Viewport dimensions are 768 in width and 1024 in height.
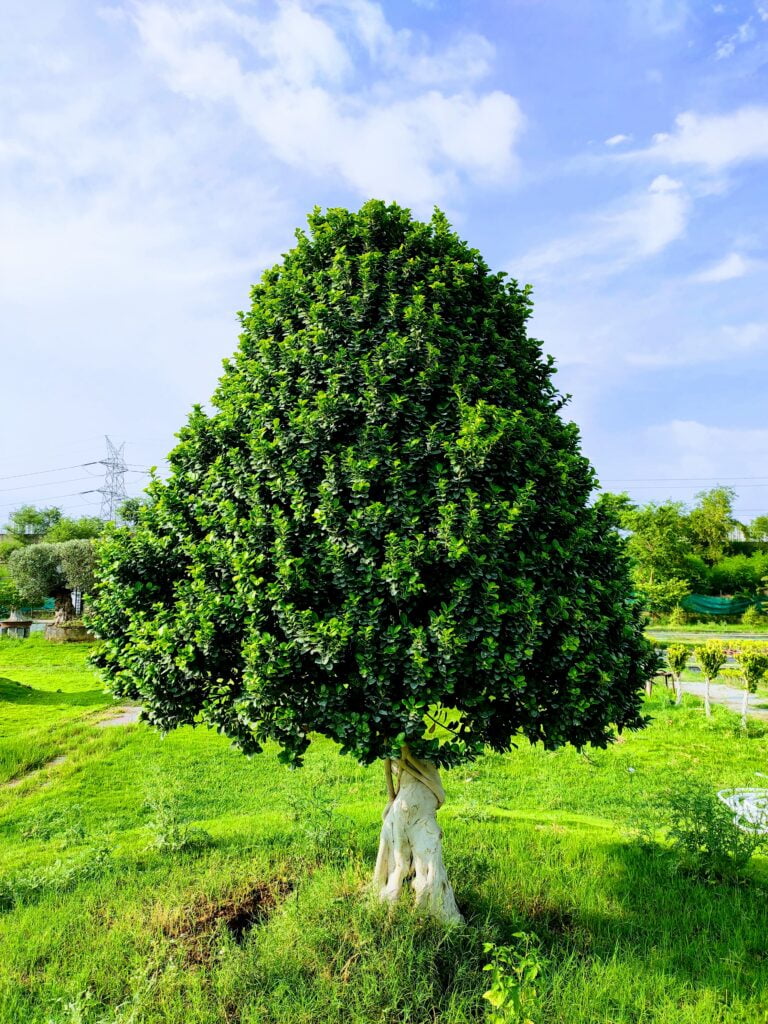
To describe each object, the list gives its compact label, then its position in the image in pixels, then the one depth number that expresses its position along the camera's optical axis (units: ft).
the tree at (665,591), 133.20
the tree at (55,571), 97.81
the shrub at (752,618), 142.61
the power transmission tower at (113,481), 196.12
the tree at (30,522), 214.07
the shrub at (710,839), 20.10
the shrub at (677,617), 148.77
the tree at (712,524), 182.60
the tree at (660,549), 142.82
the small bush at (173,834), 22.20
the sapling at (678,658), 58.34
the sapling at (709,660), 52.11
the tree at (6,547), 174.79
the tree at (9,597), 124.81
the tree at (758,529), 213.05
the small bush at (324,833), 21.12
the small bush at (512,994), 11.60
